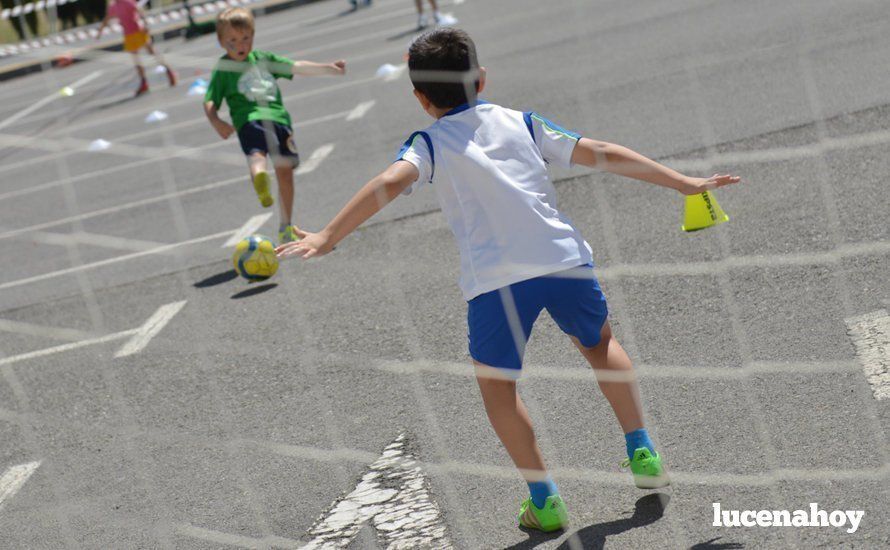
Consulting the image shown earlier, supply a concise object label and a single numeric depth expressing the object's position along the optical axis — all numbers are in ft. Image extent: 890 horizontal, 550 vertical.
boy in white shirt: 22.97
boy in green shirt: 50.34
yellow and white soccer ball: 45.52
